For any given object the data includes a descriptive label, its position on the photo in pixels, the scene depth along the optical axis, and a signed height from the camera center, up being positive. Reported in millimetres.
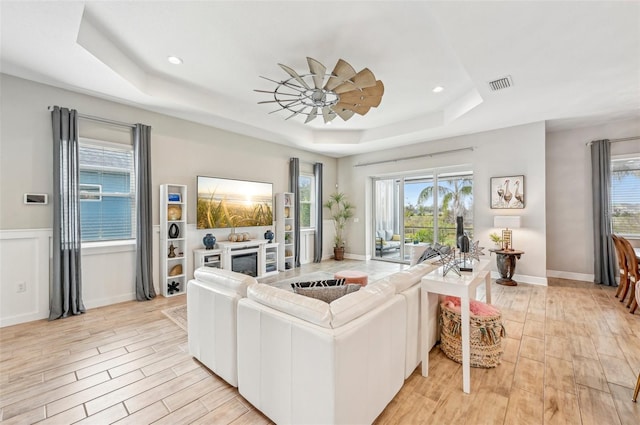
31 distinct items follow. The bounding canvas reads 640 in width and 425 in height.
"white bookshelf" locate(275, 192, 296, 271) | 6203 -352
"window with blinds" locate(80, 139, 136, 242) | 3875 +352
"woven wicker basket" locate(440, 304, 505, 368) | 2338 -1114
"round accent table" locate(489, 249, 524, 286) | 4863 -967
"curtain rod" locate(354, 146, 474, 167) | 5777 +1336
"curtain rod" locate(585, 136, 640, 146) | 4689 +1267
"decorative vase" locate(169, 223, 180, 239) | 4500 -282
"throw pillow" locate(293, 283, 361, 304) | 1898 -565
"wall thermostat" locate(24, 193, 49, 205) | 3365 +207
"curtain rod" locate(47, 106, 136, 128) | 3719 +1364
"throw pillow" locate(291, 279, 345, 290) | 2160 -577
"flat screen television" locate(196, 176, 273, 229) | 4976 +210
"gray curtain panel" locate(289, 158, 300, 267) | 6480 +464
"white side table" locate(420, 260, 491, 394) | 2039 -640
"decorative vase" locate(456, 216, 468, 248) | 2734 -145
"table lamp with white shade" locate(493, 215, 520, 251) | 4867 -244
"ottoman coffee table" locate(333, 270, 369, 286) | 3740 -911
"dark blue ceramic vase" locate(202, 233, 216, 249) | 4870 -490
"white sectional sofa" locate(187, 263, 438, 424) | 1403 -815
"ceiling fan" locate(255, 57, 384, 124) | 2707 +1390
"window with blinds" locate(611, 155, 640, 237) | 4755 +281
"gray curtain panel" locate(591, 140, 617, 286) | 4805 -91
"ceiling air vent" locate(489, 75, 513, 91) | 3391 +1663
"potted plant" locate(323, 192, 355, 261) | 7707 +24
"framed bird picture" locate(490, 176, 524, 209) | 5082 +382
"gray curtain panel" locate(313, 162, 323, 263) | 7191 +29
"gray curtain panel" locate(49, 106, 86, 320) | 3439 -65
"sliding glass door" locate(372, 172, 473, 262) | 6035 +61
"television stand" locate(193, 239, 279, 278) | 4828 -827
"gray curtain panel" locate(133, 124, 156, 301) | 4137 -9
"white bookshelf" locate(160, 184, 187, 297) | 4371 -417
